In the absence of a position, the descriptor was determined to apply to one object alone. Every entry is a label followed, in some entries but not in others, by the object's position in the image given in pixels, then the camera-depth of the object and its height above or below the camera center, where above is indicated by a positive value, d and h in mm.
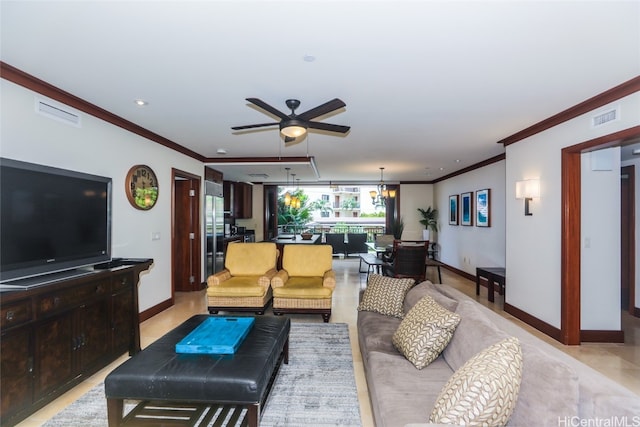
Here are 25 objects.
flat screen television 2082 -49
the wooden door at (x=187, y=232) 5602 -349
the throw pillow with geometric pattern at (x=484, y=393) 1210 -735
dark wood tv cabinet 1923 -907
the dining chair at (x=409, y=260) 5219 -828
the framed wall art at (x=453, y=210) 7680 +63
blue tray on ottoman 2115 -929
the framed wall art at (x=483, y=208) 6090 +91
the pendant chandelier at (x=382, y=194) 8438 +551
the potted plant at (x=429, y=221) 9312 -260
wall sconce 3832 +278
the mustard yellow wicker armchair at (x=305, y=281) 3957 -953
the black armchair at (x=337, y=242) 9422 -903
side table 4879 -1069
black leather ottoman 1798 -1003
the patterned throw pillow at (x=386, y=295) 2959 -827
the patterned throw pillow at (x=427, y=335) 1972 -809
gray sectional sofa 1155 -766
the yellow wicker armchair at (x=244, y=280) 4047 -947
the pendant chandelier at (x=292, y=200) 7420 +311
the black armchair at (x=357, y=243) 9375 -931
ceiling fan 2466 +825
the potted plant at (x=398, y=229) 9031 -490
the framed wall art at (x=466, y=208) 6867 +97
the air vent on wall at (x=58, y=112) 2633 +925
